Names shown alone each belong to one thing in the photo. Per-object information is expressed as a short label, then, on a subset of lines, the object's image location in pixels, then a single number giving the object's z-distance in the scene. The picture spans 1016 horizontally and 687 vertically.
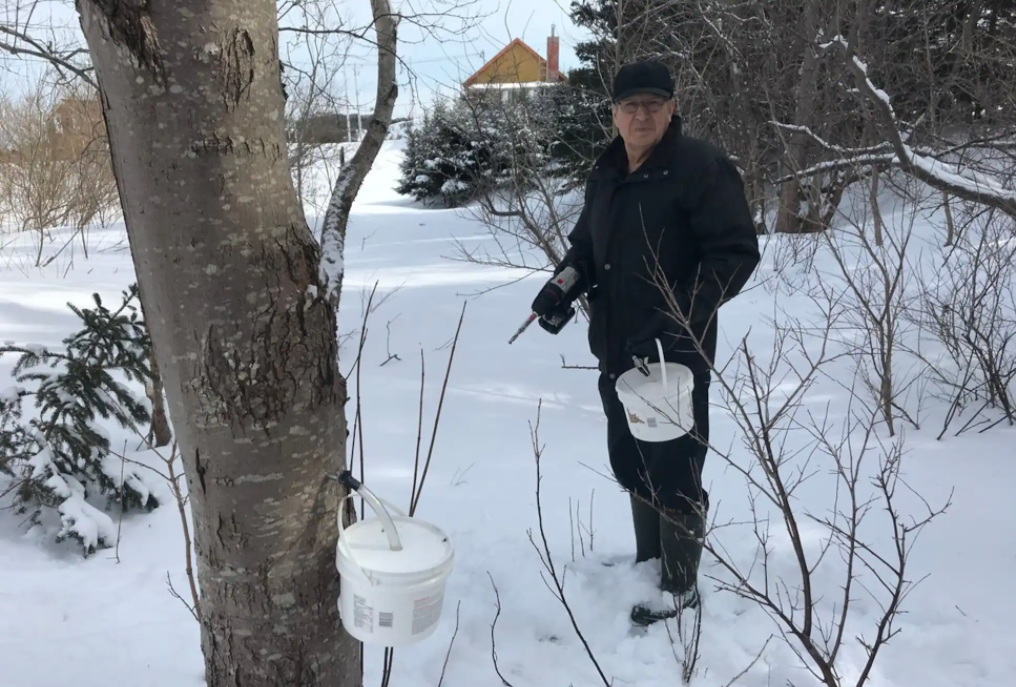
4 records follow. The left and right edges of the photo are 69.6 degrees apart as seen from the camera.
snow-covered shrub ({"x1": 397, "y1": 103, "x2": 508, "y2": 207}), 17.88
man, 2.05
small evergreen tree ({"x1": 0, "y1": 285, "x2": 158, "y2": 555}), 2.90
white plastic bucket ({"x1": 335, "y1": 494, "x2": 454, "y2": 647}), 1.25
